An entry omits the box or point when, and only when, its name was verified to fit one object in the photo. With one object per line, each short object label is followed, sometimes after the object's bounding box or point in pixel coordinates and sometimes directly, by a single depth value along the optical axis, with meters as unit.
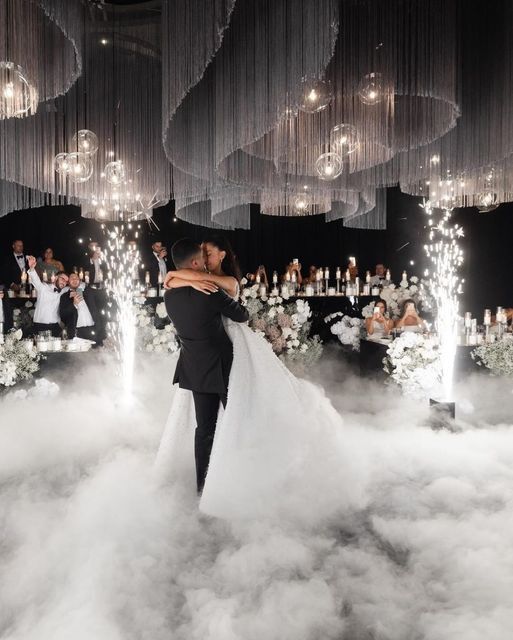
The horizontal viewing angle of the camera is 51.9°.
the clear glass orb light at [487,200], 4.39
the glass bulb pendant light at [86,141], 3.72
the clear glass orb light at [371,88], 2.84
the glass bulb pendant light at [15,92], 2.51
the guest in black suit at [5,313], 6.64
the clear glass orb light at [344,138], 3.37
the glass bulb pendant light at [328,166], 3.60
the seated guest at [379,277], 8.06
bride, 2.78
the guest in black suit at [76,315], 6.91
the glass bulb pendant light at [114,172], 4.05
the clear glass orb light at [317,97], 2.86
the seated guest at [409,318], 6.26
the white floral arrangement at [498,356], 4.96
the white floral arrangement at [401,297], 6.86
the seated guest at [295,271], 8.06
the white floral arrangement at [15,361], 4.86
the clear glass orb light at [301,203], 5.24
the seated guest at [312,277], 8.26
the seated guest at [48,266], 7.99
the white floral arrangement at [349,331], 7.14
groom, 2.78
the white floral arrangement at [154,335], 5.73
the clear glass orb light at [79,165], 3.73
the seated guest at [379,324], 6.36
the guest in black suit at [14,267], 7.92
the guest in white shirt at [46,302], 6.95
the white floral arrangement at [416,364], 4.80
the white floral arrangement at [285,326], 6.12
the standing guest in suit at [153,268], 9.52
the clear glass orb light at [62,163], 3.76
